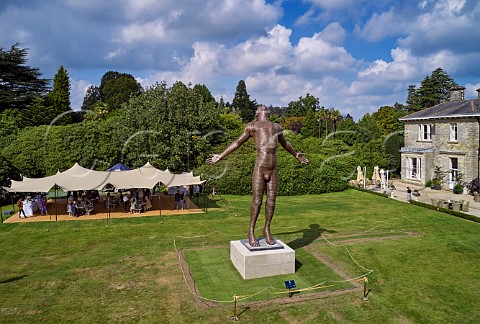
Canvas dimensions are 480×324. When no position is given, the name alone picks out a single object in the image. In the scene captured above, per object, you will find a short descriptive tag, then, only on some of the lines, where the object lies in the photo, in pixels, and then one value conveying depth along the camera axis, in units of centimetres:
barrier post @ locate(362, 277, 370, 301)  1171
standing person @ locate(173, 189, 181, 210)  2725
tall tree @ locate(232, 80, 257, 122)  9094
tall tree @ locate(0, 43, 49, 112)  4822
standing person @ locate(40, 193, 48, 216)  2561
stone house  3497
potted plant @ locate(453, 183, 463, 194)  3425
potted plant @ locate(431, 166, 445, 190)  3731
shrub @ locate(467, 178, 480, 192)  3303
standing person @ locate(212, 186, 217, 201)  3247
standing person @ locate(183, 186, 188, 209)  2766
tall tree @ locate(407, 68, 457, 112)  6762
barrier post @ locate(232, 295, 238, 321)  1031
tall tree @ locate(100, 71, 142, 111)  8231
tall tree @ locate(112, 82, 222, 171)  3700
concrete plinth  1302
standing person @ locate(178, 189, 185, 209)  2710
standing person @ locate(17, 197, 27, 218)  2425
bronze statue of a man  1370
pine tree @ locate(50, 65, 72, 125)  4978
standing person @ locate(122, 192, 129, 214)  2748
